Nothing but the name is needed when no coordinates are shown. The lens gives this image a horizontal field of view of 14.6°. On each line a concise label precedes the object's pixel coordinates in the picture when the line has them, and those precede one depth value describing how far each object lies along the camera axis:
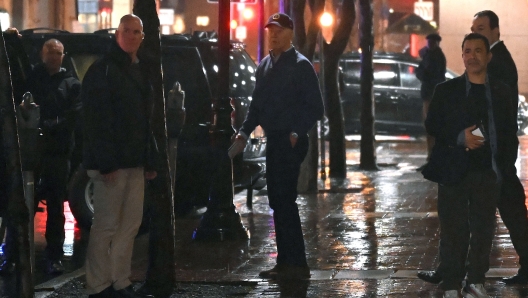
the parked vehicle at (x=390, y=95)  45.41
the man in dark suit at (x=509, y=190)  14.66
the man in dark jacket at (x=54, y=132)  16.65
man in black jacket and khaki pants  13.35
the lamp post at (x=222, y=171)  18.80
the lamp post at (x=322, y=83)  29.92
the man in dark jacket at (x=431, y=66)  31.68
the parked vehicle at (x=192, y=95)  21.50
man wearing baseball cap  15.58
